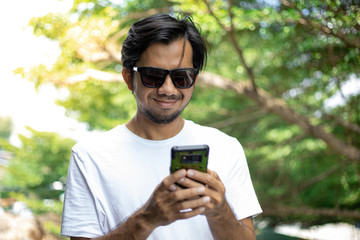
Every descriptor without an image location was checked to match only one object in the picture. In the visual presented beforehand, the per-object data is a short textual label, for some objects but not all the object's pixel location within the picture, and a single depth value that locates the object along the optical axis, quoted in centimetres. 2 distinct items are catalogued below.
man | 145
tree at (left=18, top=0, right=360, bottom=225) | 491
